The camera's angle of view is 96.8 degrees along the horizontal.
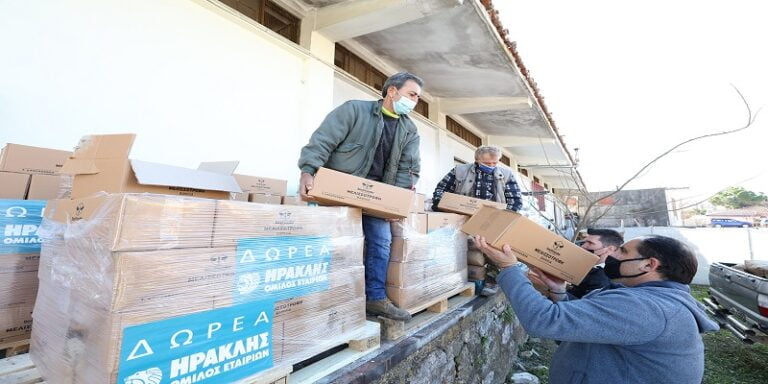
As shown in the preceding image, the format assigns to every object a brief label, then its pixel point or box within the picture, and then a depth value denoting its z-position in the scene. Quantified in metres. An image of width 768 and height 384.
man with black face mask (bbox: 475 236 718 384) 1.45
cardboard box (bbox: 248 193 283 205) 2.87
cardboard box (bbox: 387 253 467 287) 2.18
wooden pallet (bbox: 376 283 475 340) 2.07
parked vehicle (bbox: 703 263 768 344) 3.40
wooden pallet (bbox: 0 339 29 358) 1.54
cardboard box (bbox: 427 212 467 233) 2.55
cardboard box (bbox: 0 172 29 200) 1.76
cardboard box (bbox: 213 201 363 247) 1.27
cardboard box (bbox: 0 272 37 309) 1.57
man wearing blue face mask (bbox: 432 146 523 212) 3.75
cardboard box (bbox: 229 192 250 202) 2.73
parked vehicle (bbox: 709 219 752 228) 27.80
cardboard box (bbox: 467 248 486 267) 3.43
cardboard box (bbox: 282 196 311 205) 3.23
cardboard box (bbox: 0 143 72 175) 1.82
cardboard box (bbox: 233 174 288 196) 2.98
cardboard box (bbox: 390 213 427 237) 2.24
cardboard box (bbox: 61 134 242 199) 1.29
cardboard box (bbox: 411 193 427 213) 2.35
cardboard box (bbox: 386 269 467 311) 2.18
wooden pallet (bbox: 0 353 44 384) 1.27
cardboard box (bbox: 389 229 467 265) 2.22
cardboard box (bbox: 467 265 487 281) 3.47
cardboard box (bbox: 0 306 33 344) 1.54
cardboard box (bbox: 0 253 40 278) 1.57
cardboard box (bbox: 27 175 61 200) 1.85
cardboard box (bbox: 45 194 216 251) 1.03
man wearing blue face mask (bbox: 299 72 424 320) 2.11
